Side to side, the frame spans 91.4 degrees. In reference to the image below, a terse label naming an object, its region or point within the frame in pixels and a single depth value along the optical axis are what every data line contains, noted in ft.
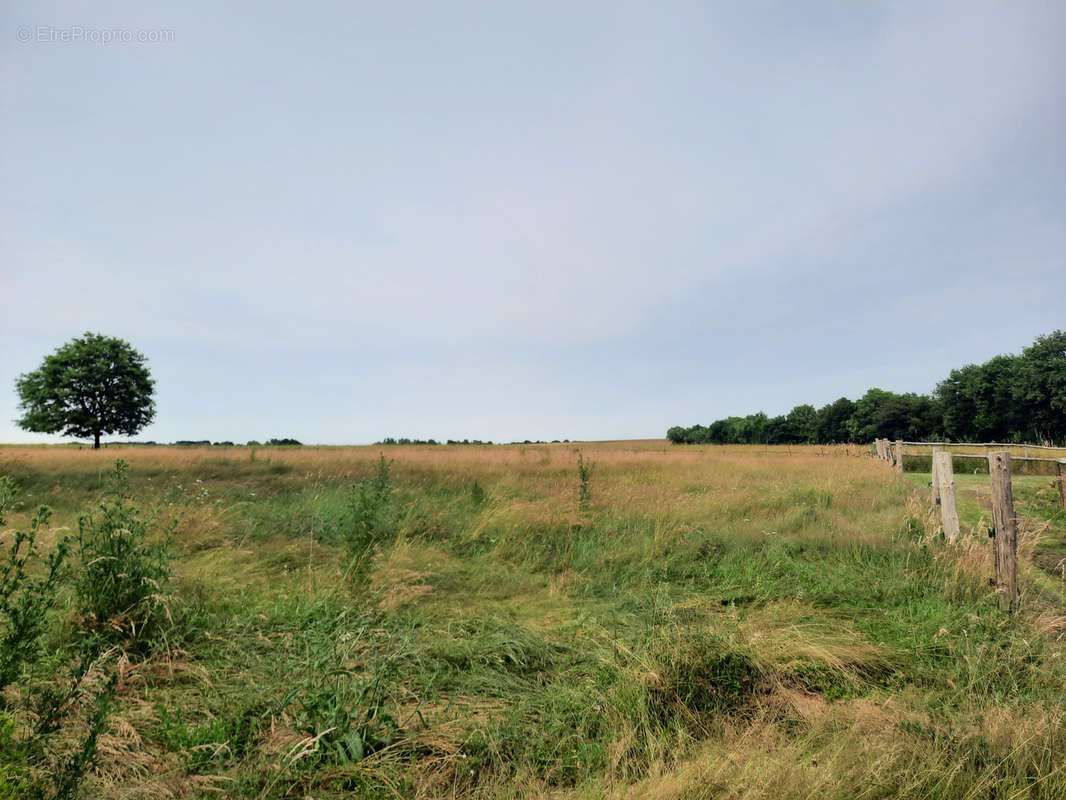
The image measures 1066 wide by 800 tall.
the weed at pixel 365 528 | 19.66
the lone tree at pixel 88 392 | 128.57
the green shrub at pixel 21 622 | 6.47
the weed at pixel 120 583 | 13.05
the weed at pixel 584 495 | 28.66
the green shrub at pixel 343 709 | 8.54
